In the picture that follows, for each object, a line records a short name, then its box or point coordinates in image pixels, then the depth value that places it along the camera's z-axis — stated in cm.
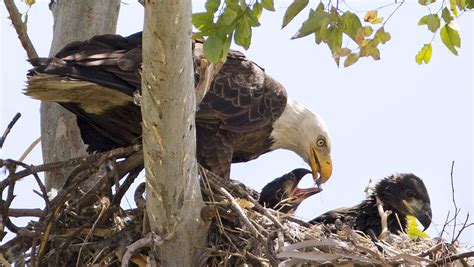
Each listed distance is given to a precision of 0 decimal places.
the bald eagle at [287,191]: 1534
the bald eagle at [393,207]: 1573
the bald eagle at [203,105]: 1284
